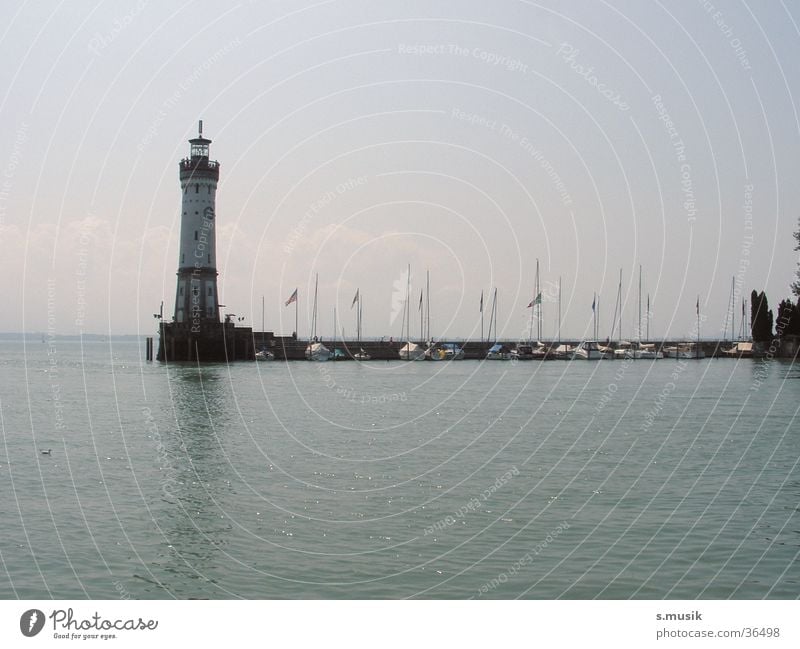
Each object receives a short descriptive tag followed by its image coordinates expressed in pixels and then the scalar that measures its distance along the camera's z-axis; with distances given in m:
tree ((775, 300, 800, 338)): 134.55
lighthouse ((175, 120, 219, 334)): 106.00
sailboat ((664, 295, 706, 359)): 155.00
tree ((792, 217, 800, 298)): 119.55
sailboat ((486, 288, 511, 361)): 152.00
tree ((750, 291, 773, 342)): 151.62
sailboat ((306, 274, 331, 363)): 139.12
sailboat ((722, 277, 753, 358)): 155.62
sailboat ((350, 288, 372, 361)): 141.01
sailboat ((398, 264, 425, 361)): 141.50
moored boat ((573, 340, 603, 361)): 147.75
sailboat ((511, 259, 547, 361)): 149.88
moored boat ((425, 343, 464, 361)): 145.00
